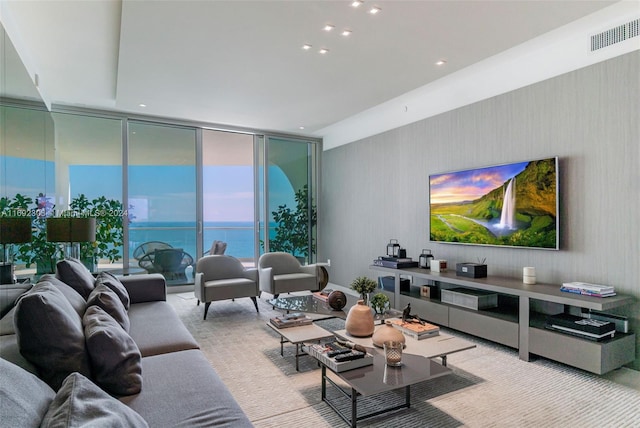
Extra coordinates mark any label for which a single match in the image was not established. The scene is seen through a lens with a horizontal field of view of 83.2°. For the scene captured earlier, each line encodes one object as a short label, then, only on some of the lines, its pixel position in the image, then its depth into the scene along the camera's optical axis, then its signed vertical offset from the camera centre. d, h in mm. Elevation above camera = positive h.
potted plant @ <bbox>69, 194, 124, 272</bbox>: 5477 -138
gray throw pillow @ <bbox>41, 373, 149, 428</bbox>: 979 -553
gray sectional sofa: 1064 -594
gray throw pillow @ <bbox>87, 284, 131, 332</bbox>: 2311 -557
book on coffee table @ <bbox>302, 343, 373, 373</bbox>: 2199 -900
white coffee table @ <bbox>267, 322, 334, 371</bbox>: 2893 -988
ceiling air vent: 2912 +1494
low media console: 2779 -1005
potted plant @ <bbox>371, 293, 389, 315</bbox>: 3273 -798
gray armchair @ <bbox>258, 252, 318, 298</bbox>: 5031 -857
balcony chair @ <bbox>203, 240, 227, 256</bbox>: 5771 -492
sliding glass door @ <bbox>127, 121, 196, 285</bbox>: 5910 +314
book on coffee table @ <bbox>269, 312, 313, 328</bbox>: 3209 -945
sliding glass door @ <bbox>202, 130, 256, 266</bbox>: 6469 +454
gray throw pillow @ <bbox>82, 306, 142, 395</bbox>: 1673 -677
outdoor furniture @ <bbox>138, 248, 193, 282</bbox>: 5982 -754
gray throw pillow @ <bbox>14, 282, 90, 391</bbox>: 1538 -529
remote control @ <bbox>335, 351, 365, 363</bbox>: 2237 -881
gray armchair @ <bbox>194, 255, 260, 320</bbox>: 4430 -829
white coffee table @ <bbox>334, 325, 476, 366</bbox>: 2557 -969
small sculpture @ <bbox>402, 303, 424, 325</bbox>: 3027 -874
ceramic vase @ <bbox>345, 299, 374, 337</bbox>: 2795 -827
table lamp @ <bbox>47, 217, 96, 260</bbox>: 3424 -102
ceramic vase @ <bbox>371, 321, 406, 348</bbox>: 2459 -831
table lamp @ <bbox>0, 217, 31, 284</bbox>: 2456 -128
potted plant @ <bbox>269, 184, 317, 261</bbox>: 7023 -197
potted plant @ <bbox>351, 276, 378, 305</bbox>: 3369 -660
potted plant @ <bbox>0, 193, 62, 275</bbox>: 2720 -107
